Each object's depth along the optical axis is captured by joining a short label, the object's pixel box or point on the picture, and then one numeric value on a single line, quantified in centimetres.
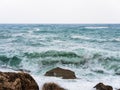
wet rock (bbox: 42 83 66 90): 436
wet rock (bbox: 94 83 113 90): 468
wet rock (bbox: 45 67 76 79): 608
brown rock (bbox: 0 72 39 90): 342
